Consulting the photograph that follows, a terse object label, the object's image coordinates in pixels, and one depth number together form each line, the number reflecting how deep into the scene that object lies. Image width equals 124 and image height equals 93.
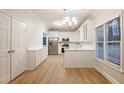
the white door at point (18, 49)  2.73
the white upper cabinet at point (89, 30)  4.20
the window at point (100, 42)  3.32
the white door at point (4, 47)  2.23
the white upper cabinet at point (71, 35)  8.32
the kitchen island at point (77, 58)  4.08
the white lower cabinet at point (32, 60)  3.70
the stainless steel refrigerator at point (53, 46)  8.06
